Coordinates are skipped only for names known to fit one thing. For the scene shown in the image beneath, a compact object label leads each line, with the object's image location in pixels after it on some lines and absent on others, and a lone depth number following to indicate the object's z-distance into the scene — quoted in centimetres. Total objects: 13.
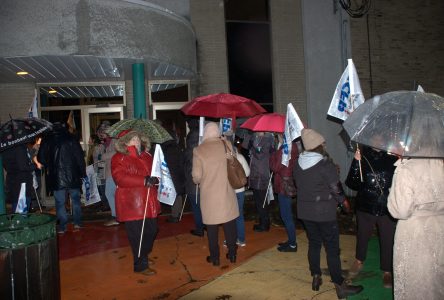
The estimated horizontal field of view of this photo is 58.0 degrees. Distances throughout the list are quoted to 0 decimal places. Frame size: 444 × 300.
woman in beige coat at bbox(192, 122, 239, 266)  534
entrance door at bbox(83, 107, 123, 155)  1175
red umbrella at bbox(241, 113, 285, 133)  630
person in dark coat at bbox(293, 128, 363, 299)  436
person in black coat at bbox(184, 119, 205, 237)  693
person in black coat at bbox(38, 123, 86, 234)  738
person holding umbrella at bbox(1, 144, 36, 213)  721
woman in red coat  510
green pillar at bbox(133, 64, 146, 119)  879
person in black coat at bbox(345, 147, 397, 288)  455
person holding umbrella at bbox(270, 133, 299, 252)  590
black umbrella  574
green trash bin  349
